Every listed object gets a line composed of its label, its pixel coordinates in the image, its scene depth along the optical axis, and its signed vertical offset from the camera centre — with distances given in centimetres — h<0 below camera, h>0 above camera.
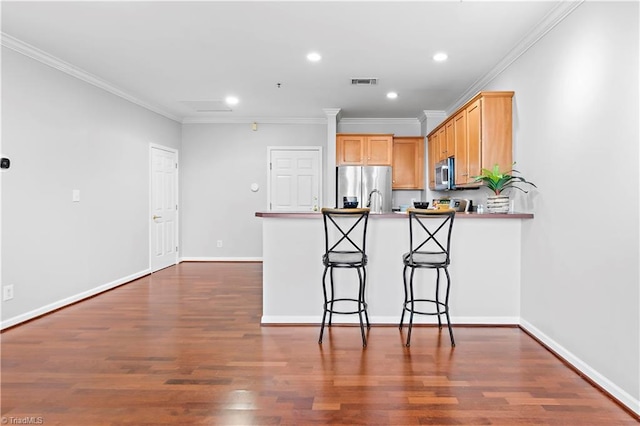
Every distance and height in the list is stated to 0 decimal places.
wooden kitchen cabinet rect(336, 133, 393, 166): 606 +91
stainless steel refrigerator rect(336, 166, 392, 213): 601 +32
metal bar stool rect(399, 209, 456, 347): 288 -40
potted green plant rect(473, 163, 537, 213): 330 +19
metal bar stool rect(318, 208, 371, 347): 293 -41
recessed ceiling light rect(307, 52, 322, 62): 366 +152
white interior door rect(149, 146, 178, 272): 577 -9
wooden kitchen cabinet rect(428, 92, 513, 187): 353 +73
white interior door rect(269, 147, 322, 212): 656 +48
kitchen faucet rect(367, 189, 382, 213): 595 +17
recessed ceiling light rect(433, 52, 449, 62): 365 +152
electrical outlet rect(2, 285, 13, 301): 321 -81
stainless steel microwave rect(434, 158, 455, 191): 468 +41
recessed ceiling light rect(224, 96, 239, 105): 527 +155
